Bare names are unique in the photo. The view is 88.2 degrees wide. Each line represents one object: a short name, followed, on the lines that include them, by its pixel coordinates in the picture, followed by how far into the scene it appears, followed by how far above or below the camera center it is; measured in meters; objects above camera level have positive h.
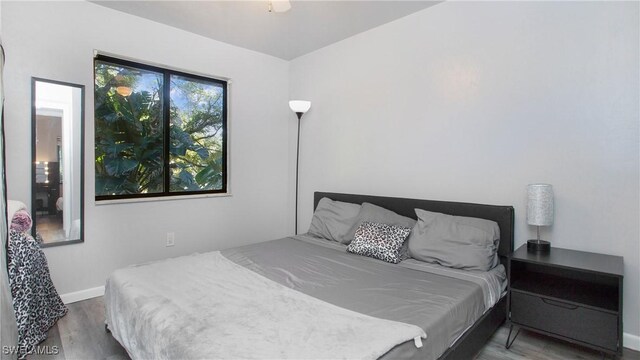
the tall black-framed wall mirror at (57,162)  2.57 +0.05
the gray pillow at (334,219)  2.98 -0.43
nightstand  1.75 -0.69
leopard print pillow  2.46 -0.52
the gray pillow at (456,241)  2.22 -0.47
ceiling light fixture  2.18 +1.12
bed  1.29 -0.65
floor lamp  3.55 +0.72
